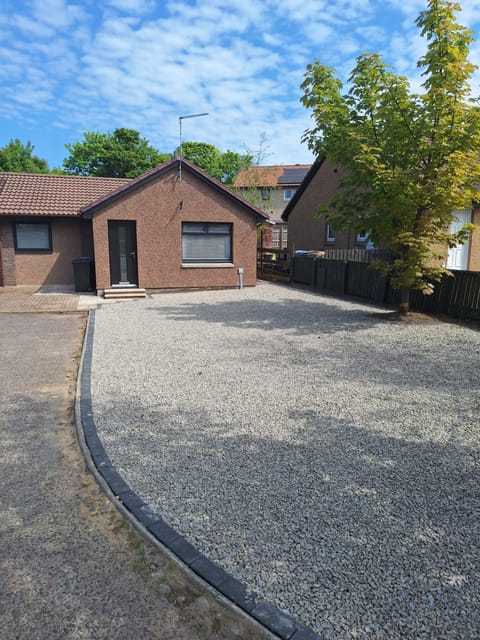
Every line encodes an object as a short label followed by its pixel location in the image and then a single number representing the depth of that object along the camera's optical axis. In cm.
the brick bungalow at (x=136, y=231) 1513
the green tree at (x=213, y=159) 5234
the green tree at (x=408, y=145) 907
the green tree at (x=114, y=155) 4669
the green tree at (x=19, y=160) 5034
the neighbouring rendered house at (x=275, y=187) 3042
